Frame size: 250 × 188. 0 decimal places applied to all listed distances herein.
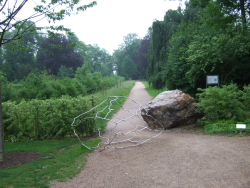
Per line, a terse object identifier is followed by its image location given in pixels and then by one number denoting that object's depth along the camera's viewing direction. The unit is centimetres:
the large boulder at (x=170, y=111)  843
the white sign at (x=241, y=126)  679
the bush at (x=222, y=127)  760
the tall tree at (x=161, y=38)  2117
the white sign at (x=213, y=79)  1008
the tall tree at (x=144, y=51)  5720
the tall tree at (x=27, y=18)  542
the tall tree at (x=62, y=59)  4341
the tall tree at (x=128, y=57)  8269
